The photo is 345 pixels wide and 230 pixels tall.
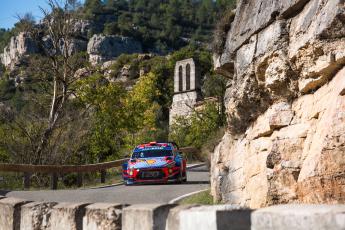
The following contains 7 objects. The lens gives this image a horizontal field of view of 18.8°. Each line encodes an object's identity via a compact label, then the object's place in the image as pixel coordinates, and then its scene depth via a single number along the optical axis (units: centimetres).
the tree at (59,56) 5686
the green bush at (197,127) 8796
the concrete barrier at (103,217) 890
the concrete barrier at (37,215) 1126
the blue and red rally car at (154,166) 4067
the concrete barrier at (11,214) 1226
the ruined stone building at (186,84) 14906
